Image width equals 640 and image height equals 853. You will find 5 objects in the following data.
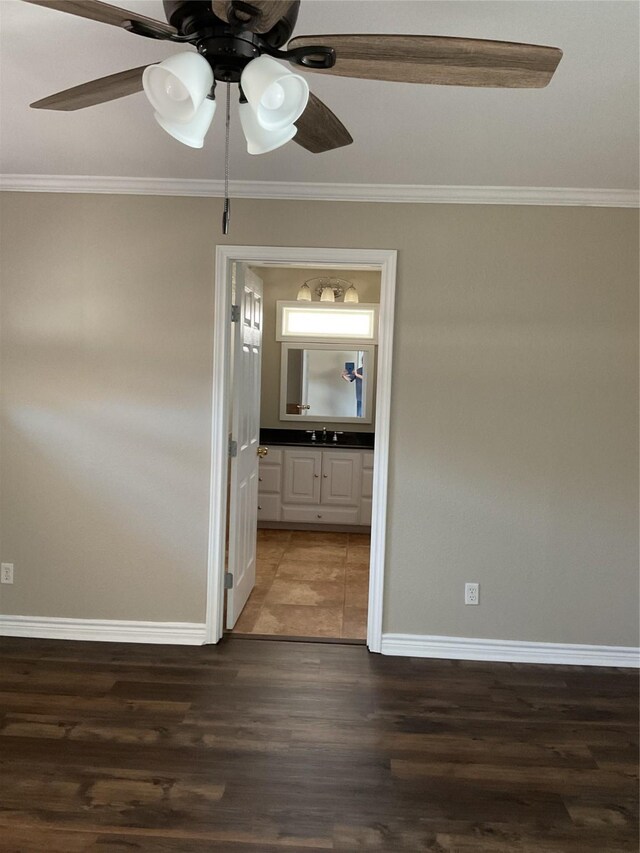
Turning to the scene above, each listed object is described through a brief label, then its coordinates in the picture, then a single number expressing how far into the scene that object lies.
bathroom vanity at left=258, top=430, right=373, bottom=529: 6.03
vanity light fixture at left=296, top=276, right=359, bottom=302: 6.28
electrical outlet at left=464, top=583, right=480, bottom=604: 3.46
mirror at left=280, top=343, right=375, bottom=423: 6.36
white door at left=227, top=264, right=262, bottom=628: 3.68
